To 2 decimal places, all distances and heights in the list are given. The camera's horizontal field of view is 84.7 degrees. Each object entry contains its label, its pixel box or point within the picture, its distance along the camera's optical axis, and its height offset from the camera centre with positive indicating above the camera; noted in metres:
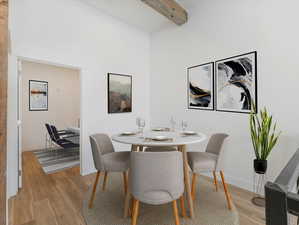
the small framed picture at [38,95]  4.81 +0.52
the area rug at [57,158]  3.39 -1.11
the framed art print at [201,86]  2.94 +0.49
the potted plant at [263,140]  2.06 -0.35
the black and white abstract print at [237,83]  2.40 +0.46
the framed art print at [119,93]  3.48 +0.43
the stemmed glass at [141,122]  2.33 -0.14
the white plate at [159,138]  1.75 -0.28
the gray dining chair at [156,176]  1.40 -0.55
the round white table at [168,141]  1.64 -0.30
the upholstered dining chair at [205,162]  1.92 -0.59
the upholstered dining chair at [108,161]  1.95 -0.59
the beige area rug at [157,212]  1.76 -1.17
